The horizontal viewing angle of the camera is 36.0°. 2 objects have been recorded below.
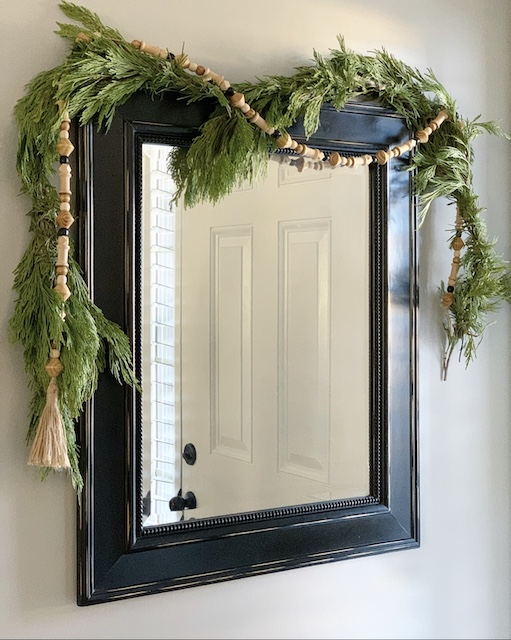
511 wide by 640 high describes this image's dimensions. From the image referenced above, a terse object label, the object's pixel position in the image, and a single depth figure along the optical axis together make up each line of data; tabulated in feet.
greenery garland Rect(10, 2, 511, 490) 3.62
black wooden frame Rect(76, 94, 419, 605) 3.84
